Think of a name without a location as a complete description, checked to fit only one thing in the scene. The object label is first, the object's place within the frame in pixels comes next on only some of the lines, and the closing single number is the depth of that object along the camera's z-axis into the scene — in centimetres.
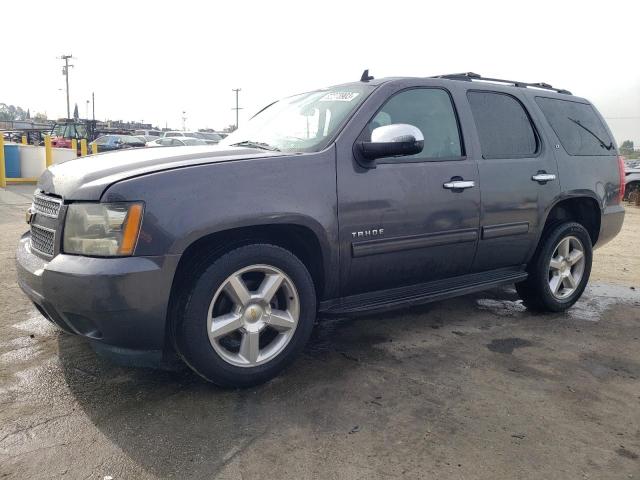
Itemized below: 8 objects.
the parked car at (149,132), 4211
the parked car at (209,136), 2970
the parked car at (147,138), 3233
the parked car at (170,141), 2073
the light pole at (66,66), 6862
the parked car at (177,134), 3088
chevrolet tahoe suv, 255
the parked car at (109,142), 2522
